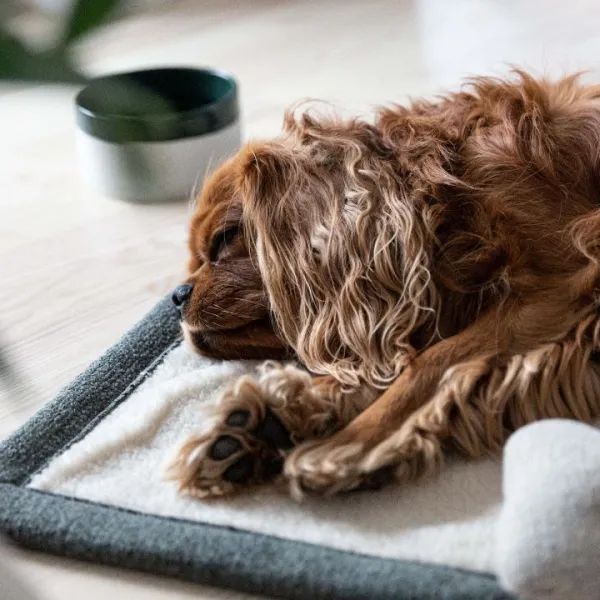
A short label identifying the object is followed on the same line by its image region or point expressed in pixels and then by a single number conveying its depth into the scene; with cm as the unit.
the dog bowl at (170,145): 115
